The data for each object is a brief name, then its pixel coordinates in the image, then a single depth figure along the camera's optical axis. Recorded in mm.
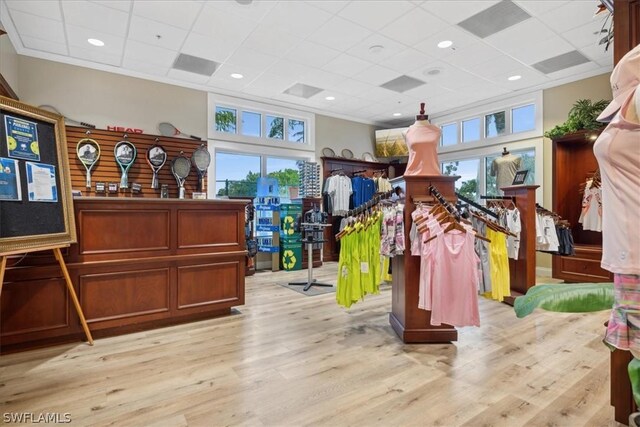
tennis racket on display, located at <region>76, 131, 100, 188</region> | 4895
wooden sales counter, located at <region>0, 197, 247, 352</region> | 2662
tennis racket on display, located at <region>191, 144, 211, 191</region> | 5723
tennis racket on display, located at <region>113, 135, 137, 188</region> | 5152
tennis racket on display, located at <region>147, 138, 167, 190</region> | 5410
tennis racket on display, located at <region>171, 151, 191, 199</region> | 5554
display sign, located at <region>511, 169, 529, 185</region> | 4309
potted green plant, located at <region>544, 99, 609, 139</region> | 4785
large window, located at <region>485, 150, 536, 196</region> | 6223
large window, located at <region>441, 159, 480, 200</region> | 7398
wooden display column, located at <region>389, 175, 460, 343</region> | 2842
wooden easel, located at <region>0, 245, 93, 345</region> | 2576
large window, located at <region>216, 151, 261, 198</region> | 6422
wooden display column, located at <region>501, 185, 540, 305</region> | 4008
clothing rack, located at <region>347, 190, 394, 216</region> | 3243
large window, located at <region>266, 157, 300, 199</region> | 7062
